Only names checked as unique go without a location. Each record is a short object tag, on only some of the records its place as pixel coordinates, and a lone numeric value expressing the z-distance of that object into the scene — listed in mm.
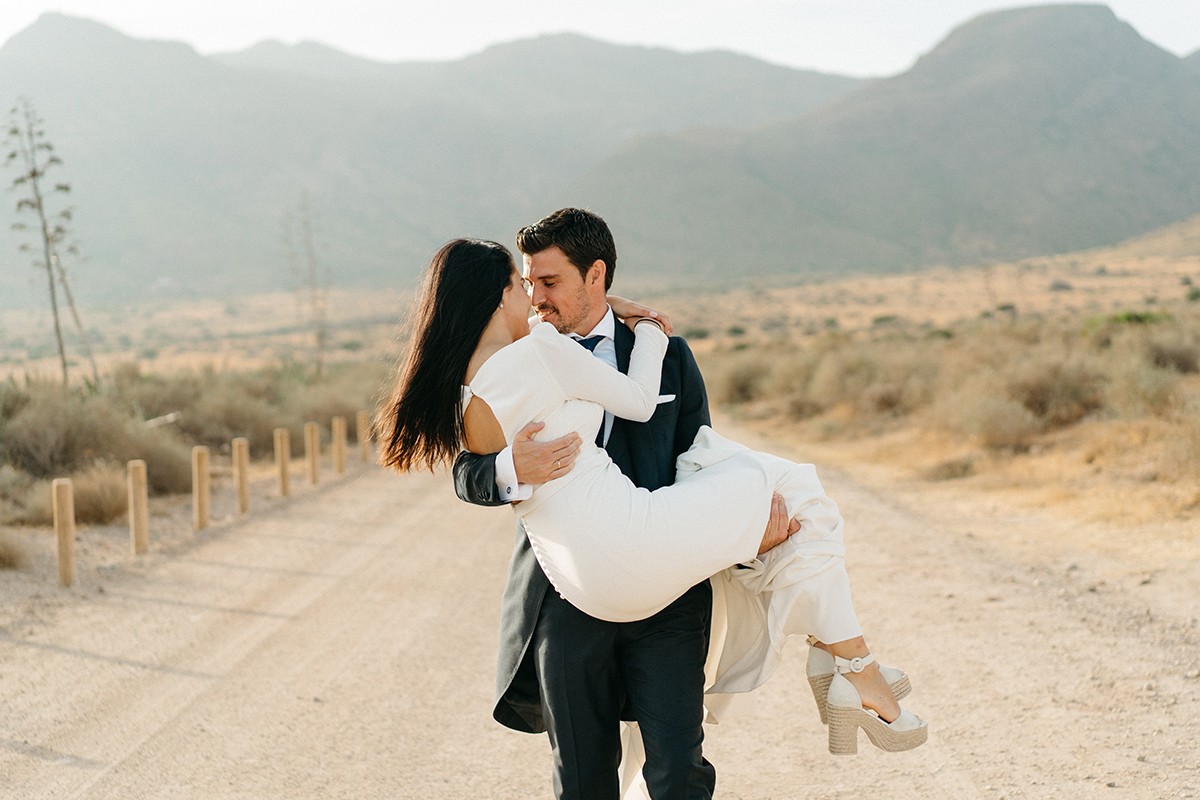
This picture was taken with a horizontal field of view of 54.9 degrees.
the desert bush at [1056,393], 16469
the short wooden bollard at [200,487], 11781
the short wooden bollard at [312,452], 15312
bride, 3174
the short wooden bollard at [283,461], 14258
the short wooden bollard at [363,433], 18266
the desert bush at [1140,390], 14297
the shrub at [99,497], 11953
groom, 3270
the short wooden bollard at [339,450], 16875
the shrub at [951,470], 15125
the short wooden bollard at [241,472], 12766
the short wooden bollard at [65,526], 9016
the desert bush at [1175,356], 18141
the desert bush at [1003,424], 15859
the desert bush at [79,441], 13703
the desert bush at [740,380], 28784
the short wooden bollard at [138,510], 10391
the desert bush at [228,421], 19172
